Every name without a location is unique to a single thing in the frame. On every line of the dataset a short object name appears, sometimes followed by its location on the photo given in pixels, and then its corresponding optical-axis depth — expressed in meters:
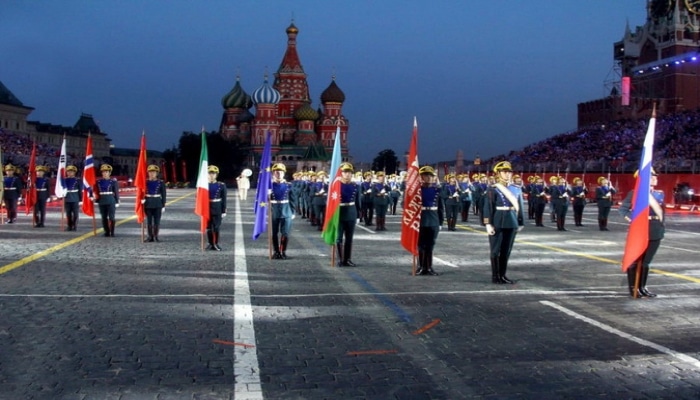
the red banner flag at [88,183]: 20.78
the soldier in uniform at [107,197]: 19.58
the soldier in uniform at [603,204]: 24.53
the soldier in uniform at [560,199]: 24.48
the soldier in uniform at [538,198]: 26.36
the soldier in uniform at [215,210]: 16.83
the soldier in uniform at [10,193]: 23.72
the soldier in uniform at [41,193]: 21.89
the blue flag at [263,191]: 15.34
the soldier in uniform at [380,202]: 24.17
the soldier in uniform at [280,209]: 15.24
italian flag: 16.59
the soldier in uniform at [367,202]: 26.09
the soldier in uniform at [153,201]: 18.48
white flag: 21.81
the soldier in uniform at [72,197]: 20.91
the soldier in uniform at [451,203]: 24.23
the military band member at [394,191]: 33.75
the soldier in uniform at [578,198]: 26.02
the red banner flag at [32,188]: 22.55
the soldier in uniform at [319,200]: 24.00
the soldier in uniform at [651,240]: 10.67
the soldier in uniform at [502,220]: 11.83
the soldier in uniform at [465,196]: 28.60
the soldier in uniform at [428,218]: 12.96
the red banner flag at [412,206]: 12.84
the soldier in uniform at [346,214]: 14.12
